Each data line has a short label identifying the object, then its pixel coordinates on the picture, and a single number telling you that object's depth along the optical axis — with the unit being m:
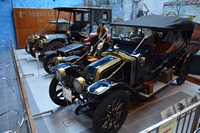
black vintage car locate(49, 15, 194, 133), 2.46
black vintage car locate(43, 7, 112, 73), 5.86
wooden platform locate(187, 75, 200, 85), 4.01
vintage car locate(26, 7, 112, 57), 5.96
